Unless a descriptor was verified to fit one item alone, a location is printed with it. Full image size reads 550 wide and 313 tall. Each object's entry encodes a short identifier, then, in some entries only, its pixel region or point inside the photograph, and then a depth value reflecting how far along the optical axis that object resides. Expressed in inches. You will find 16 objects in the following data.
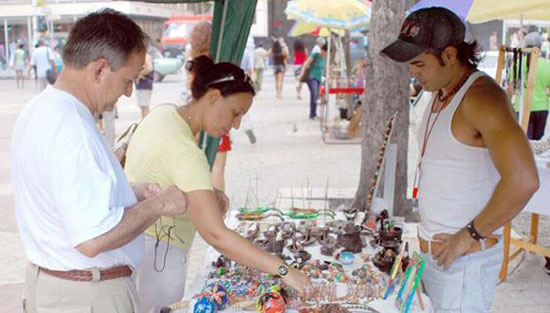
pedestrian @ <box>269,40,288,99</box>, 637.1
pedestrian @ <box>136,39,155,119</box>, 349.2
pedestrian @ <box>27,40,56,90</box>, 551.2
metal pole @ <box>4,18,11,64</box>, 983.6
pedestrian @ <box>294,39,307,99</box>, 616.7
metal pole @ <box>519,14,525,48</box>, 181.4
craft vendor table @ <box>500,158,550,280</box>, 166.2
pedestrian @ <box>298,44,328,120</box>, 489.7
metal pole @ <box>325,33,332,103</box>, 428.5
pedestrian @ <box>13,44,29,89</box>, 768.9
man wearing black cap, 79.9
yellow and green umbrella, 378.9
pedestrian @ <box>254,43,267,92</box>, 601.9
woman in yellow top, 79.3
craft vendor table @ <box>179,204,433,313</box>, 82.1
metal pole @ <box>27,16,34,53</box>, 992.2
